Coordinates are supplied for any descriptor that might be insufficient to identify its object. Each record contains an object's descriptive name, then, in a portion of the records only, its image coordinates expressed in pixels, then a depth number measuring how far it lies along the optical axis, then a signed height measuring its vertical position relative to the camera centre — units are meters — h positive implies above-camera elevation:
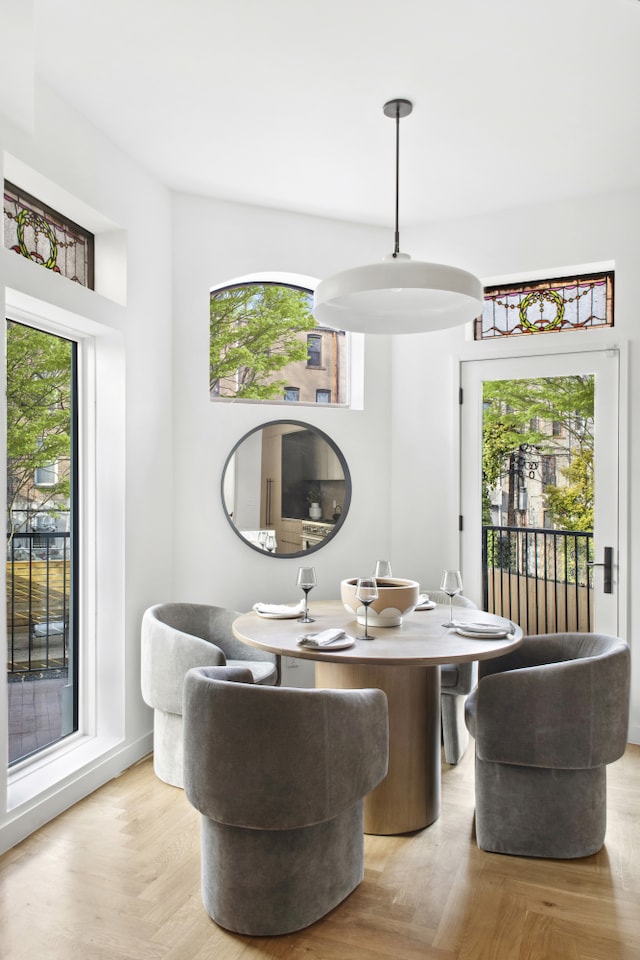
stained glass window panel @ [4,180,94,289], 2.81 +1.10
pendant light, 2.33 +0.69
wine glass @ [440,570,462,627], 2.84 -0.44
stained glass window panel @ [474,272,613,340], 3.91 +1.03
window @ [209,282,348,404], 4.15 +0.84
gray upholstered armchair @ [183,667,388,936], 1.93 -0.90
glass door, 3.79 -0.06
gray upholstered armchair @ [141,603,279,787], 2.94 -0.89
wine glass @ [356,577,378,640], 2.63 -0.44
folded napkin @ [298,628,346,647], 2.52 -0.60
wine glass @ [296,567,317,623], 2.84 -0.42
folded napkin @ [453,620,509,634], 2.71 -0.61
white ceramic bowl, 2.85 -0.53
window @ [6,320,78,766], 2.87 -0.27
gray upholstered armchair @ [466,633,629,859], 2.38 -0.97
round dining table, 2.59 -0.88
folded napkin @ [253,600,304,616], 3.16 -0.61
